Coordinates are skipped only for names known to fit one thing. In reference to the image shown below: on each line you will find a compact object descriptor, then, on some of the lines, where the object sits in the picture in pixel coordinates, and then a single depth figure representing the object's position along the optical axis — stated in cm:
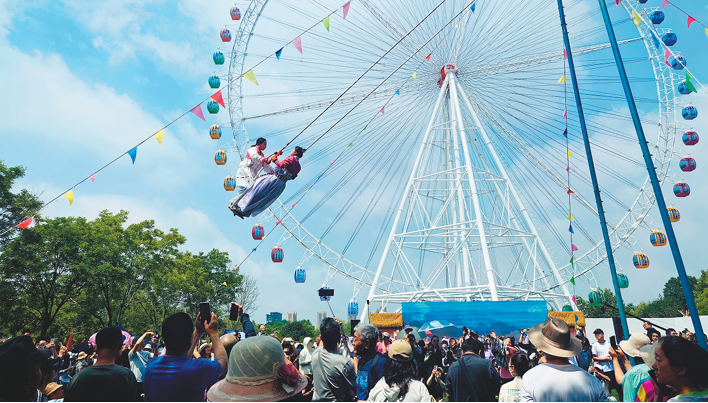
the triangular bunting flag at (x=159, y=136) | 1132
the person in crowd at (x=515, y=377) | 411
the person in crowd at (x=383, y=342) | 834
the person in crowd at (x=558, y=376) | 304
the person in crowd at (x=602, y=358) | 753
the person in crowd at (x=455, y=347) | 1063
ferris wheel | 1856
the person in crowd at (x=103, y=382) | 307
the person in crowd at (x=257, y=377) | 238
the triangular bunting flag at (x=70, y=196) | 1050
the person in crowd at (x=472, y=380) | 435
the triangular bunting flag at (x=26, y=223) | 1082
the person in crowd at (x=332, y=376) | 378
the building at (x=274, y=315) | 14820
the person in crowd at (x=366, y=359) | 411
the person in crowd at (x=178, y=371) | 303
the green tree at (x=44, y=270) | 2338
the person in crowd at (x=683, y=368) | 267
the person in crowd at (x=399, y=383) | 335
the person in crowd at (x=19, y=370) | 252
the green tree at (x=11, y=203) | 2281
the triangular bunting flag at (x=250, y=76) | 1265
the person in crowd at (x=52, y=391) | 443
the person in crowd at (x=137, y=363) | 585
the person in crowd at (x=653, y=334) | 729
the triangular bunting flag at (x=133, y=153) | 1062
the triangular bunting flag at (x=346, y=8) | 1292
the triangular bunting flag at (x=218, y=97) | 1169
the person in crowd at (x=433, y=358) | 838
